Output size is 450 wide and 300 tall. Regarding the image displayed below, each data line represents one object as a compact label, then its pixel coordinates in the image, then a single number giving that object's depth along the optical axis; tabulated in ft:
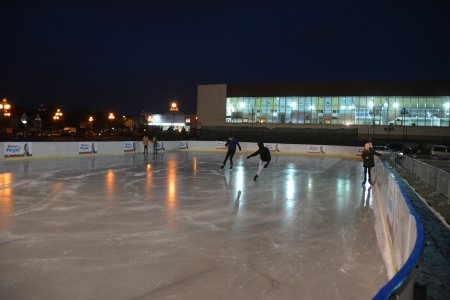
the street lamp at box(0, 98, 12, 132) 117.08
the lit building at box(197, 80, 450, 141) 166.30
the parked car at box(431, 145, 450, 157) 110.08
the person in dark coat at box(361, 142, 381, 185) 44.74
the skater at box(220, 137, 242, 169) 62.03
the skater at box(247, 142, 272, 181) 48.20
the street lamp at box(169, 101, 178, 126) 205.36
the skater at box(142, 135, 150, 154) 95.86
